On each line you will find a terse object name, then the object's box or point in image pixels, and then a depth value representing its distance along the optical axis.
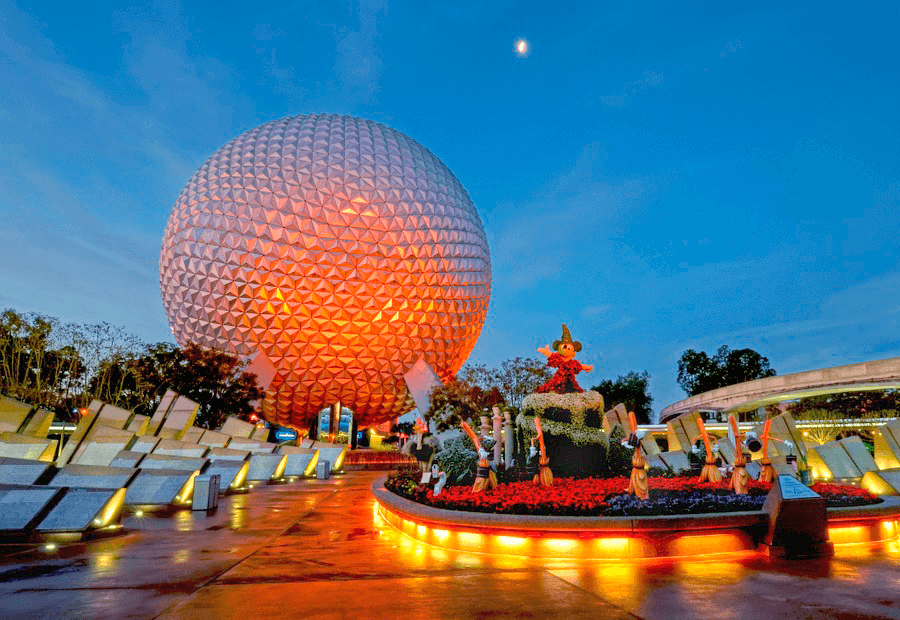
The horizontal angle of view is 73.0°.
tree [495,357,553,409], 36.62
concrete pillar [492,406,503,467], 12.78
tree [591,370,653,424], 75.94
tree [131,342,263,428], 31.50
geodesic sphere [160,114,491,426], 30.66
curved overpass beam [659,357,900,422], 32.41
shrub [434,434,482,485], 12.27
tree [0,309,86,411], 29.05
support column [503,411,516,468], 13.39
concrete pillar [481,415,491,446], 12.56
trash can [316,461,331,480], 22.92
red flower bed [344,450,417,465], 34.59
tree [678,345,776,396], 77.19
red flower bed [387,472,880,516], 7.82
